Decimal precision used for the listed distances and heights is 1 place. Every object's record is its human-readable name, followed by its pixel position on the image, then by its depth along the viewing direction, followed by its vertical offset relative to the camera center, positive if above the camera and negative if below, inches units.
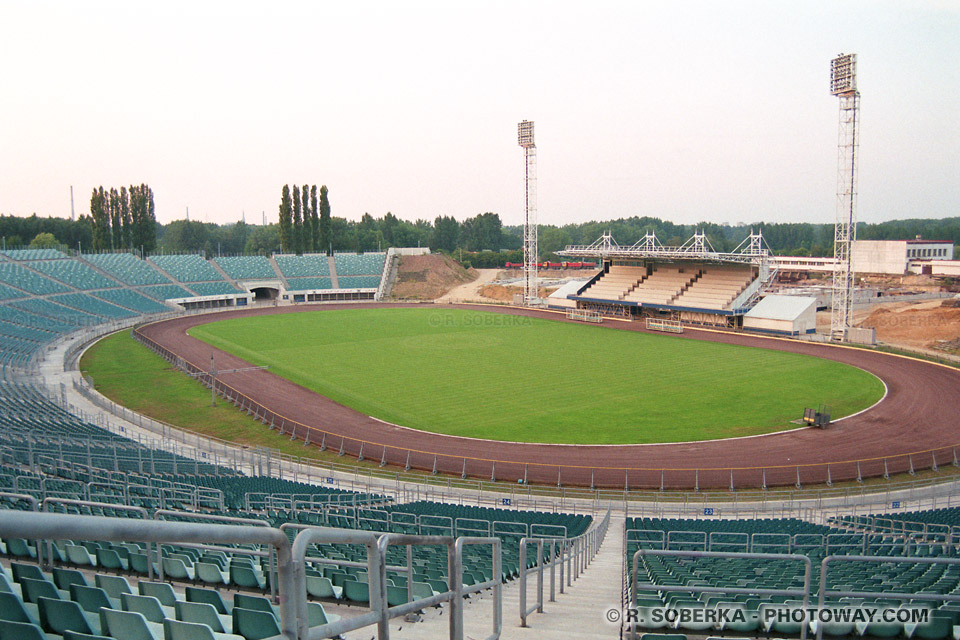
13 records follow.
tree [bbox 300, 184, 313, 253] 4180.6 +237.4
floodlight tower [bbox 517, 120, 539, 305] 3390.7 +230.1
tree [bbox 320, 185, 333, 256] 4210.1 +252.4
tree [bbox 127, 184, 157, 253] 3801.7 +253.0
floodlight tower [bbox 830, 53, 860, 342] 2166.6 +133.6
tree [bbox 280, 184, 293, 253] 4133.9 +266.5
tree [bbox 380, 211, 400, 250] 6328.7 +345.8
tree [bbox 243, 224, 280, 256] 5560.5 +192.7
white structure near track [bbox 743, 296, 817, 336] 2370.8 -193.9
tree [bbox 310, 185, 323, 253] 4192.9 +262.6
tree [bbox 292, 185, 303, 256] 4183.1 +217.5
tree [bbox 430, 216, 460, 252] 6097.4 +284.7
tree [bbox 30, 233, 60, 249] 4193.2 +158.9
